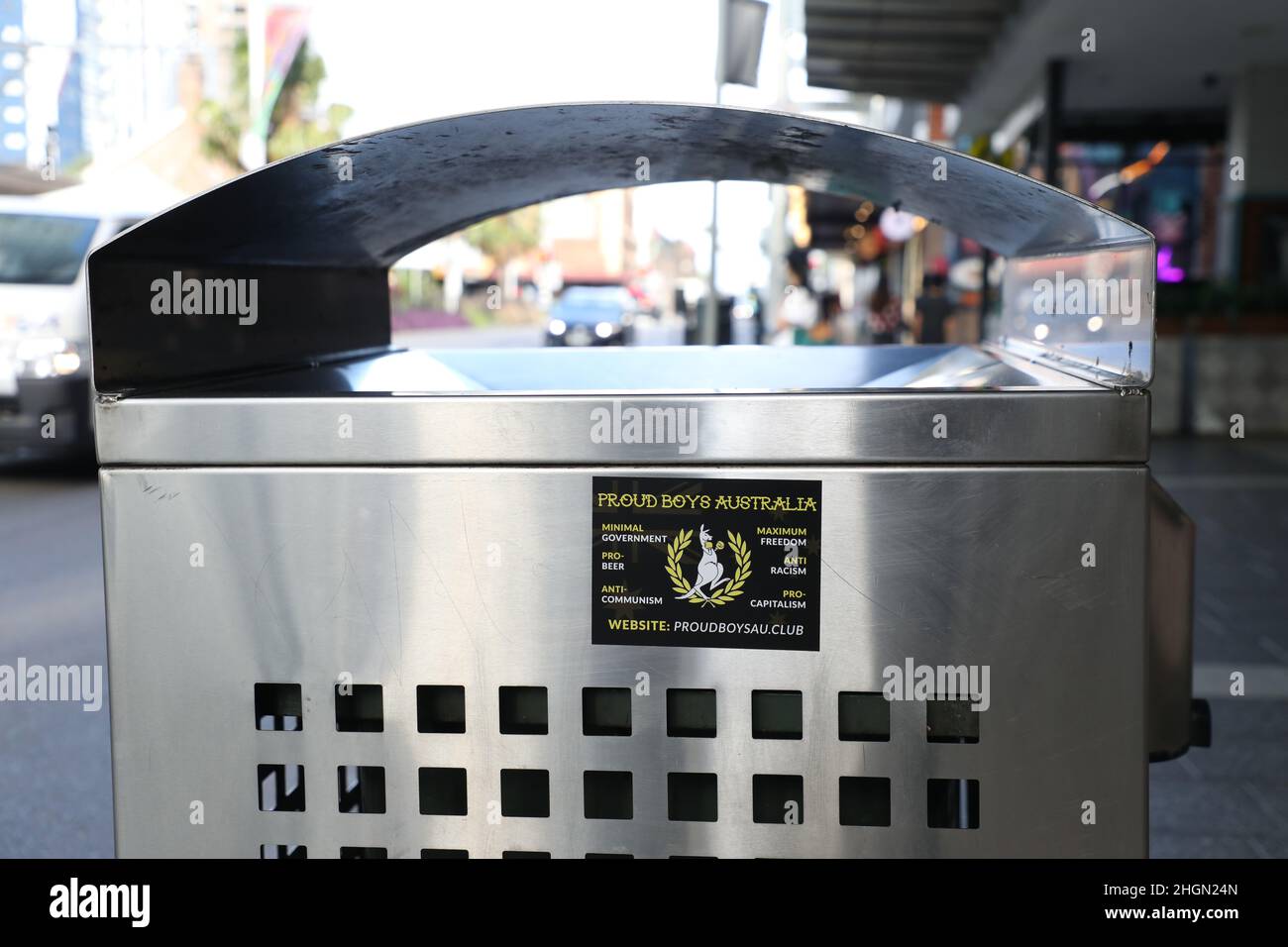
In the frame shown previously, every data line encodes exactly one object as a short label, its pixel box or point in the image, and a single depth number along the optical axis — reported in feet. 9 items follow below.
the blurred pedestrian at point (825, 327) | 65.63
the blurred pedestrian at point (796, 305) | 75.15
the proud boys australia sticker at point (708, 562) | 4.90
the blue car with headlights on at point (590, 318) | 86.33
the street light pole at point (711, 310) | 44.62
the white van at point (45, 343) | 33.94
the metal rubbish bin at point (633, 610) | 4.85
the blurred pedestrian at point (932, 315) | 43.06
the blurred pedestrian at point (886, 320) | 71.00
